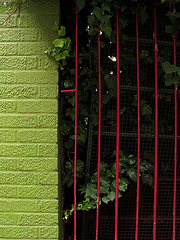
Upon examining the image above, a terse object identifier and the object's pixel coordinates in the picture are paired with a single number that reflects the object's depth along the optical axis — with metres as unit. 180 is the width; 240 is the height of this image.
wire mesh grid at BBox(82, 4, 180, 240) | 1.66
